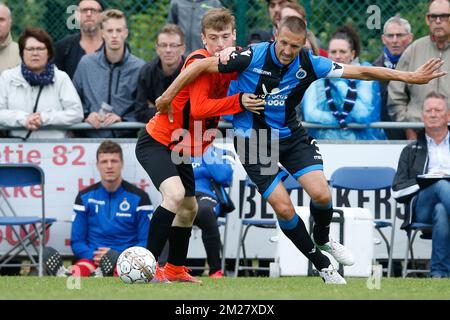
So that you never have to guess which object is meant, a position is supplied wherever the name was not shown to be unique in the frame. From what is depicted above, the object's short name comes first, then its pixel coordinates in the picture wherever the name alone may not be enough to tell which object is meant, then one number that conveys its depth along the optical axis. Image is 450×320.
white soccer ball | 9.46
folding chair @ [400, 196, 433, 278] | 11.59
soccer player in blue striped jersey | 9.42
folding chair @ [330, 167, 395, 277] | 12.03
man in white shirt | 11.24
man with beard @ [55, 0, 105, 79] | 13.24
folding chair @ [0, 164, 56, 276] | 11.85
